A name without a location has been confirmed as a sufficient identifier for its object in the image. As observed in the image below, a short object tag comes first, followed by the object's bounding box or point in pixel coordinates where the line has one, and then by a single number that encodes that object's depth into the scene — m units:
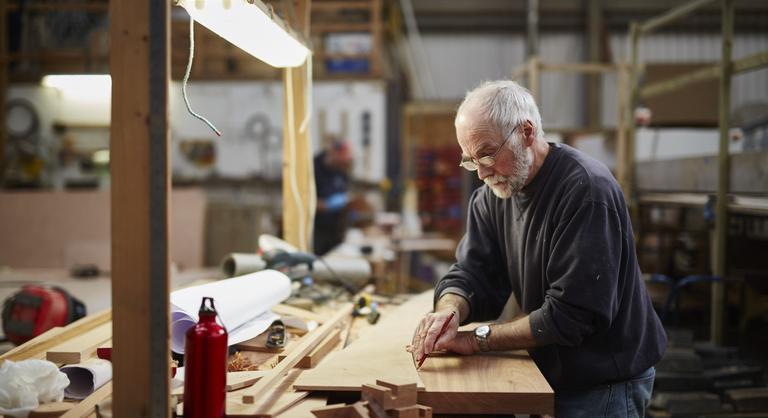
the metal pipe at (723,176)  4.56
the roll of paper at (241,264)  3.18
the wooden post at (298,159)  3.50
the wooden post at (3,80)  9.62
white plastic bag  1.64
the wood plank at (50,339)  2.11
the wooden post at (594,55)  11.58
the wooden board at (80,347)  2.07
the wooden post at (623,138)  6.47
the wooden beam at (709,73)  4.16
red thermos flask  1.55
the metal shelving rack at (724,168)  4.39
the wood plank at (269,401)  1.62
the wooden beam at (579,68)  6.74
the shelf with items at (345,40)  9.21
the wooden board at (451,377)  1.73
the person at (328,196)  7.68
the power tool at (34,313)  3.33
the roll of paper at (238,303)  2.09
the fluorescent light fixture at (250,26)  1.90
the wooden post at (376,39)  9.18
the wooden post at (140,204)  1.44
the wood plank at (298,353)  1.72
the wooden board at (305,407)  1.64
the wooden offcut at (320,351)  2.10
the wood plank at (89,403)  1.62
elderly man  1.94
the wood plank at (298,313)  2.70
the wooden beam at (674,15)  4.84
